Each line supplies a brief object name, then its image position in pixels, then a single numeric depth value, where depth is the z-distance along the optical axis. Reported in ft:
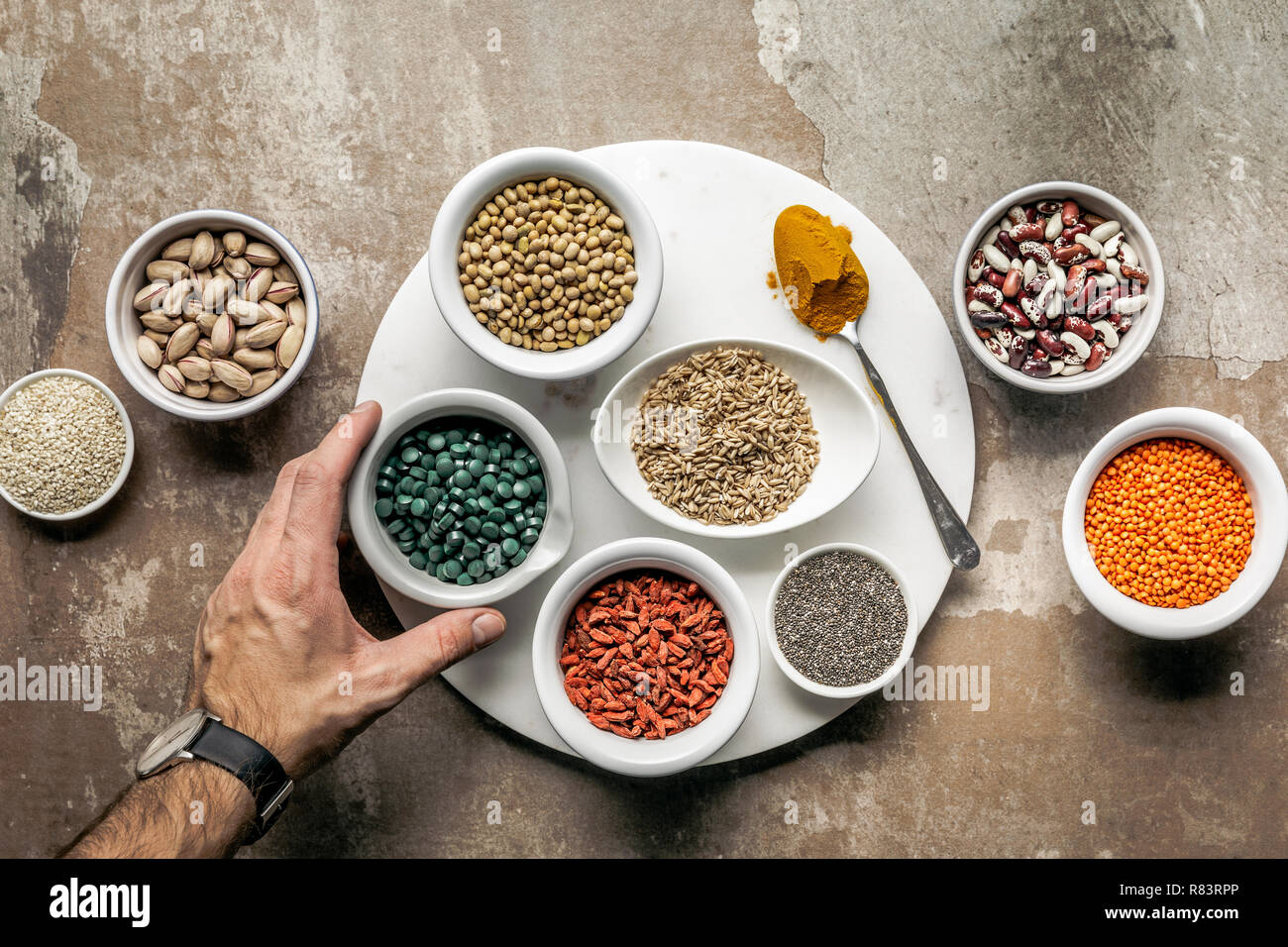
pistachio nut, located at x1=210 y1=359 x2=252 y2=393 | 1.80
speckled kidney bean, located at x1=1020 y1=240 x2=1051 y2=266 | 1.83
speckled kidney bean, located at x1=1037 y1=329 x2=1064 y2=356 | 1.82
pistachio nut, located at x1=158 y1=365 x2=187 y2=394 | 1.80
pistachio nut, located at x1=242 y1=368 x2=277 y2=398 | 1.81
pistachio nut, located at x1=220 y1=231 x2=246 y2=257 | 1.81
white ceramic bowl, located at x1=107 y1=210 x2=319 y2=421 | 1.78
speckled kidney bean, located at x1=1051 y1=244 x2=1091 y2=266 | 1.83
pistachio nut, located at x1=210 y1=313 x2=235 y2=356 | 1.79
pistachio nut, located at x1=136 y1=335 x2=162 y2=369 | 1.80
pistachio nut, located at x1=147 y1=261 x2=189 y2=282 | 1.81
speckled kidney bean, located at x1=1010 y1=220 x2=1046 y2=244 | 1.83
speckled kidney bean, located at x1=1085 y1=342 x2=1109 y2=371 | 1.83
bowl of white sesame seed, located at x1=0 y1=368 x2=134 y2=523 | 1.86
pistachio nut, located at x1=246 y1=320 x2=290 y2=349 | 1.79
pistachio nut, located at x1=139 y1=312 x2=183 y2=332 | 1.80
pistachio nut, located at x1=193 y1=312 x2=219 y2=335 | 1.80
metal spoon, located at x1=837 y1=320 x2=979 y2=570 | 1.82
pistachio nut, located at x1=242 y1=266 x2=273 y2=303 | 1.80
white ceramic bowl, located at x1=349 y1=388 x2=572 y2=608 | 1.71
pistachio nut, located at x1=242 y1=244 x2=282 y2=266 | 1.81
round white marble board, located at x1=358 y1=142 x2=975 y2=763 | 1.82
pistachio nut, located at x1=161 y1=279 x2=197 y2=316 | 1.79
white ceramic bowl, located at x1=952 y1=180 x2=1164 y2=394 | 1.81
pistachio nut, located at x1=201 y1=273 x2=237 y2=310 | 1.80
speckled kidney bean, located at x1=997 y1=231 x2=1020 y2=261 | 1.85
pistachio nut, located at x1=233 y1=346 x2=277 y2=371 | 1.80
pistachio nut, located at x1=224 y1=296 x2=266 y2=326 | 1.79
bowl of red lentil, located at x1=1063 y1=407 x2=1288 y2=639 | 1.80
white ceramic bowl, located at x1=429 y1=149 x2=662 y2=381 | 1.71
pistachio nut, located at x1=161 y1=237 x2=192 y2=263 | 1.81
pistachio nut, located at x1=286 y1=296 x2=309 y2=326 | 1.82
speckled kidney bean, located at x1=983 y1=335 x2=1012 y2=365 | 1.84
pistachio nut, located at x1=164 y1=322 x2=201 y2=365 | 1.80
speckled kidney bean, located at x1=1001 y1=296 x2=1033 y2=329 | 1.83
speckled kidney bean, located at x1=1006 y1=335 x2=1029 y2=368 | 1.83
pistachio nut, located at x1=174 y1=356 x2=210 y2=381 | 1.79
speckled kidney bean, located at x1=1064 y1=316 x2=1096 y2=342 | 1.82
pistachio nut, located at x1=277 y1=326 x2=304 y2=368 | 1.81
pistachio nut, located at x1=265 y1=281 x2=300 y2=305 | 1.81
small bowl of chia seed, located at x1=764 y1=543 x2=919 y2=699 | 1.80
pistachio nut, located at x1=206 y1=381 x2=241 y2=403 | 1.81
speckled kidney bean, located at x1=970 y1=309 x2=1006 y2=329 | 1.82
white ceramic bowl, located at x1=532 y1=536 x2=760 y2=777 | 1.70
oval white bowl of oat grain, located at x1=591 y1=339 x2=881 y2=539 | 1.76
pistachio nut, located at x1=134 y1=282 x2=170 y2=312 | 1.80
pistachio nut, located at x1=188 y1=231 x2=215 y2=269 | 1.81
